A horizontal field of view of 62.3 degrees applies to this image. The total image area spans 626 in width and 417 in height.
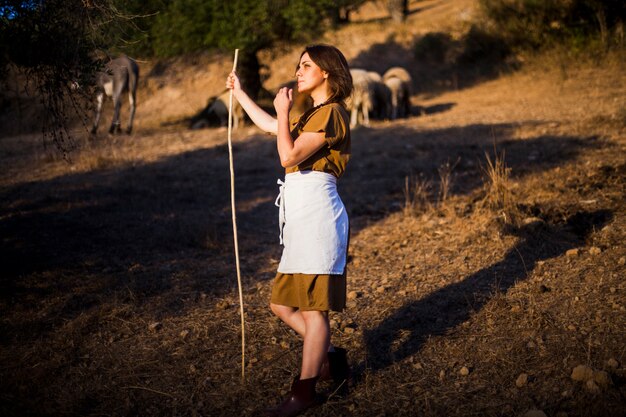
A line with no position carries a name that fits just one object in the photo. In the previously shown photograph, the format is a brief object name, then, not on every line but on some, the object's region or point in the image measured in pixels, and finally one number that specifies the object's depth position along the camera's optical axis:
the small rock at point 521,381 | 2.55
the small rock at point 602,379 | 2.40
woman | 2.31
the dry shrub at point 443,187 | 5.78
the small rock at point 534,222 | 4.57
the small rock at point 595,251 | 4.02
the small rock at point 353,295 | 3.84
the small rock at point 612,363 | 2.56
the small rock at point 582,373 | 2.47
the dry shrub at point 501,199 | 4.88
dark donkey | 11.38
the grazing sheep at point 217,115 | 12.80
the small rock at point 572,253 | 4.09
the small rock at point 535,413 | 2.25
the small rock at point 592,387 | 2.38
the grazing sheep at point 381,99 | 12.59
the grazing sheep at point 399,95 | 12.90
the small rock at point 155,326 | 3.38
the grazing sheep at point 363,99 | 11.92
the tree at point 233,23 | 11.84
